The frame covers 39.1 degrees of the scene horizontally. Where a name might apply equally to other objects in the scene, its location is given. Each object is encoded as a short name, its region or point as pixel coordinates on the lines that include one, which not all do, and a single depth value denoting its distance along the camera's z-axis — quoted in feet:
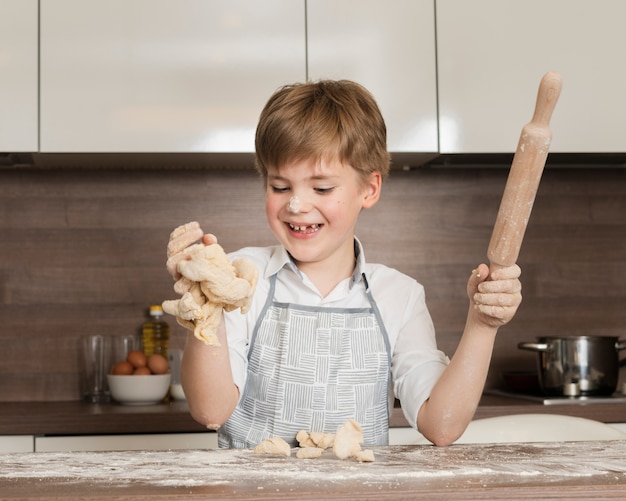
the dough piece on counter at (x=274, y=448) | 3.16
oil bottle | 7.38
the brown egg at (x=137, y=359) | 6.92
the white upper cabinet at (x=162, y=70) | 6.70
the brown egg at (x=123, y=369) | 6.84
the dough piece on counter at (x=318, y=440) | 3.33
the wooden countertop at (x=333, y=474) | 2.36
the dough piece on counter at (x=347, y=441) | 3.06
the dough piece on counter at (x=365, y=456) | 2.97
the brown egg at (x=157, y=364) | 6.88
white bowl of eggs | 6.73
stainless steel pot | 6.71
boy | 3.77
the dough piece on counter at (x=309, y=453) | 3.12
